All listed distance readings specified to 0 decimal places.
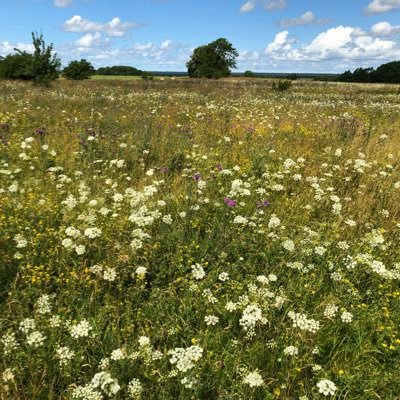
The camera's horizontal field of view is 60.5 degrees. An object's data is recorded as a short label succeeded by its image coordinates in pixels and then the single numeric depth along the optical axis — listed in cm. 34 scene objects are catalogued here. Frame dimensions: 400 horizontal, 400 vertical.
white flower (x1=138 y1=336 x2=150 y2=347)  253
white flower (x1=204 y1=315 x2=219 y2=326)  276
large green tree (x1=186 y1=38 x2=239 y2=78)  9038
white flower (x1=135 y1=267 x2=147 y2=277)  313
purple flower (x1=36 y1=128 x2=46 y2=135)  710
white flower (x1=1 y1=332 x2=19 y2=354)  241
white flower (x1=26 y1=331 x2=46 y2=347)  240
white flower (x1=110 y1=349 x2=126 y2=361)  242
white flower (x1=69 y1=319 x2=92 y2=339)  251
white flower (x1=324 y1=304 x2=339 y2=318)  304
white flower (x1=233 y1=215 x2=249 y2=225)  407
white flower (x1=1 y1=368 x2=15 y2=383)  232
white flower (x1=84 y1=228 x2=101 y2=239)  351
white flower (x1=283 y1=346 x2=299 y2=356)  262
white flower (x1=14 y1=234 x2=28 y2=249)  342
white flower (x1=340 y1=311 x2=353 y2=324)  298
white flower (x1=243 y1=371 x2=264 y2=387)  233
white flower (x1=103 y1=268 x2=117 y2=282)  317
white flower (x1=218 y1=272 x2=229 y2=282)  332
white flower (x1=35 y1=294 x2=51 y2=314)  274
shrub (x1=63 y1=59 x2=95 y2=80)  5453
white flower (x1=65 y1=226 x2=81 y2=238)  351
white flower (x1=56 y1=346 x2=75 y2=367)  244
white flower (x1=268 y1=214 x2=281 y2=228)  411
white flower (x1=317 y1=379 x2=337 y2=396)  230
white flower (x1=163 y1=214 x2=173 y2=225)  394
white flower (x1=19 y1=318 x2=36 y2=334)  250
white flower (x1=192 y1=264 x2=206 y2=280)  313
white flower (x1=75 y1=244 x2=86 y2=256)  328
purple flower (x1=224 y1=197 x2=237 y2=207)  429
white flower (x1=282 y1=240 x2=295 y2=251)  371
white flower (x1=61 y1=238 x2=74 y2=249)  344
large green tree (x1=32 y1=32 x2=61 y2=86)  2259
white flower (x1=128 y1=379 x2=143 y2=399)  229
